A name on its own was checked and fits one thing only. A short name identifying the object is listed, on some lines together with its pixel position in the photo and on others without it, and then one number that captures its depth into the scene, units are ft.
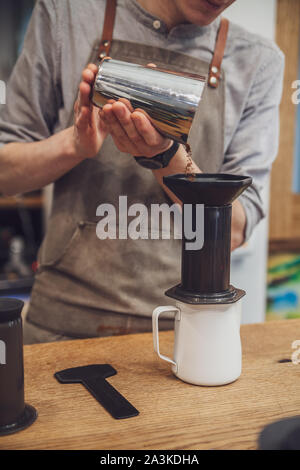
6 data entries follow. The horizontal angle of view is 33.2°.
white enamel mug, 2.77
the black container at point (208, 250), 2.70
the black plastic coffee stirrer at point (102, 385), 2.48
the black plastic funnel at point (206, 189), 2.60
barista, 3.97
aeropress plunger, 2.26
